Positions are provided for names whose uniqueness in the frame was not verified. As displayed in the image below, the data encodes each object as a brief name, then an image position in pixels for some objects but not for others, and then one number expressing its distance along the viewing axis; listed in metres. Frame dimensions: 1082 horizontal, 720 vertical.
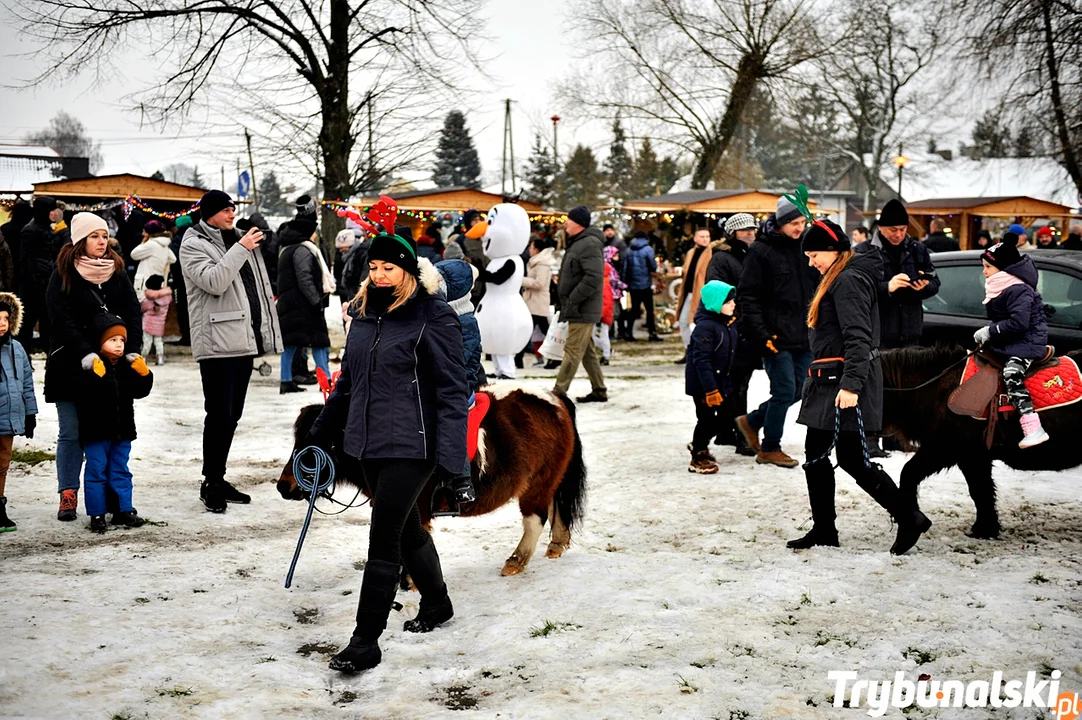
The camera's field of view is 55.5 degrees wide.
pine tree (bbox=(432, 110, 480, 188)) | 56.76
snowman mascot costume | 9.88
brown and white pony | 5.12
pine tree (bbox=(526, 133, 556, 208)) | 53.78
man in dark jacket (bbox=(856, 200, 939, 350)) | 7.42
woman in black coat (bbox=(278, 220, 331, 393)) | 10.99
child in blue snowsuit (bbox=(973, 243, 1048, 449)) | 5.71
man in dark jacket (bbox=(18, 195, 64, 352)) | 12.71
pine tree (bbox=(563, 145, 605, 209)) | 51.78
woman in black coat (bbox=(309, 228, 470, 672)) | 4.21
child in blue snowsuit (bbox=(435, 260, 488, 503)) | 6.88
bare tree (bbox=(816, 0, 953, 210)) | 36.16
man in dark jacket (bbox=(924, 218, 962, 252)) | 14.35
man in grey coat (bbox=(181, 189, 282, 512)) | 6.43
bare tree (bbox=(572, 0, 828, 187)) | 32.62
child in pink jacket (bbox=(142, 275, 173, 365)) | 13.31
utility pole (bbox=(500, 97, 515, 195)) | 48.44
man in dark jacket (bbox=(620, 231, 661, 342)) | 17.38
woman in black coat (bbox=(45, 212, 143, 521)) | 5.99
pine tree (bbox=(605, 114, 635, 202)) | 46.31
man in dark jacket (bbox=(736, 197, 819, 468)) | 7.61
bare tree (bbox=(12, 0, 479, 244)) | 19.25
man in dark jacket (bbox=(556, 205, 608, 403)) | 10.30
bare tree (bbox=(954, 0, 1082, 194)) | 15.97
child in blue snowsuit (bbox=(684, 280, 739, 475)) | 7.88
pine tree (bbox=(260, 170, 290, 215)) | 69.72
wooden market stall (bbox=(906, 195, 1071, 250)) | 29.77
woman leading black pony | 5.50
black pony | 5.80
